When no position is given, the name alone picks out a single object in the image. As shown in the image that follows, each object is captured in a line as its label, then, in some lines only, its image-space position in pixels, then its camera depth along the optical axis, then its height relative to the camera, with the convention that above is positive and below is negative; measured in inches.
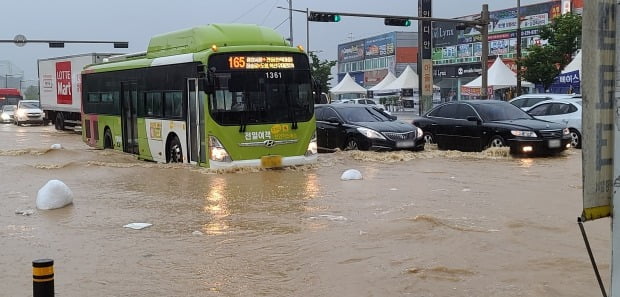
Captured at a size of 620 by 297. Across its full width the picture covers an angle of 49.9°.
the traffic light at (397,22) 1111.4 +149.6
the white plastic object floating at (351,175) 481.1 -45.9
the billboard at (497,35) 2047.2 +255.0
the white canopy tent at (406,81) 1779.0 +79.1
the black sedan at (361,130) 614.2 -17.8
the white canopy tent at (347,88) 2077.4 +74.7
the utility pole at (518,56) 1240.8 +100.6
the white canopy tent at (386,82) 1925.4 +85.8
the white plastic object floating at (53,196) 373.7 -44.8
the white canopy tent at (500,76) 1408.7 +70.0
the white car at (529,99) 819.6 +11.3
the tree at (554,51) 1349.7 +115.1
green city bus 494.9 +11.4
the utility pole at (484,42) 1119.6 +113.7
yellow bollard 133.0 -31.9
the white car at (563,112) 710.0 -4.9
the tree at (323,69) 2468.0 +160.2
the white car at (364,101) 1708.8 +26.8
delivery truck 1179.2 +56.4
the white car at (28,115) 1558.8 +5.3
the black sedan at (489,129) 593.3 -18.5
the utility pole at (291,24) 1998.0 +265.6
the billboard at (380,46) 2925.7 +300.0
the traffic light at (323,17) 1066.7 +153.7
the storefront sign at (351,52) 3289.9 +307.7
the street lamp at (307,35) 2195.9 +253.5
